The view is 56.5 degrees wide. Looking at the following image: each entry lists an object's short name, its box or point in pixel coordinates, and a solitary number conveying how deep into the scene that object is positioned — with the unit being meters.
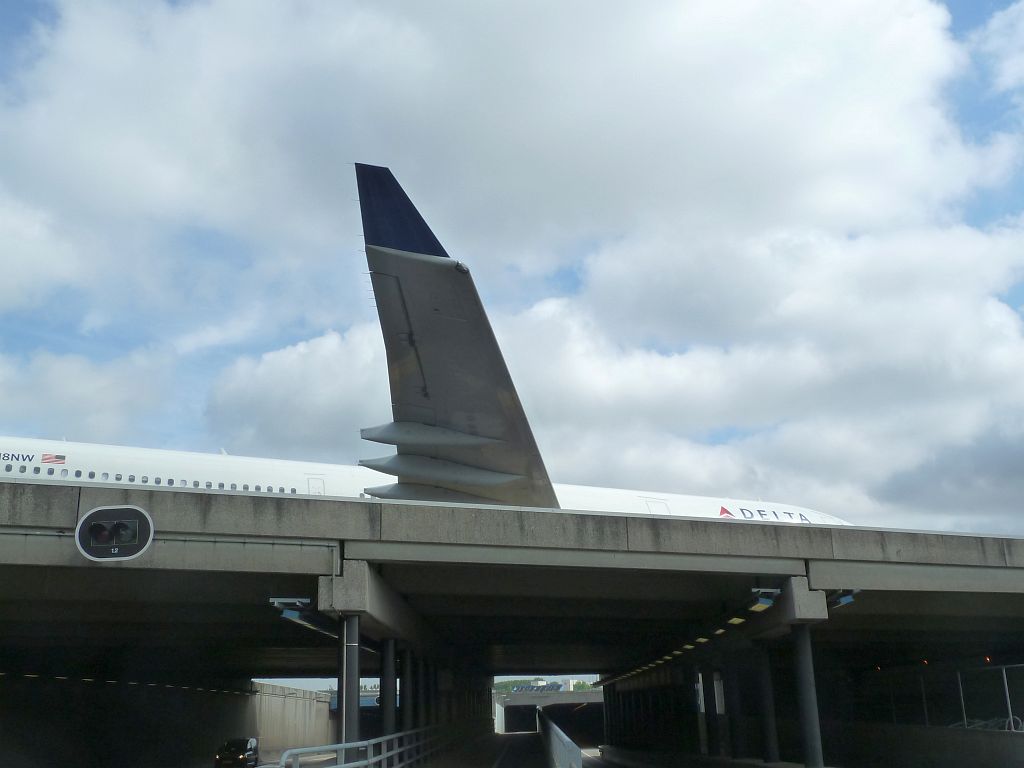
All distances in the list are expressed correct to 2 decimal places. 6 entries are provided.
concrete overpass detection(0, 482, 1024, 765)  15.59
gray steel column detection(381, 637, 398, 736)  19.88
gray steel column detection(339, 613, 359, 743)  15.64
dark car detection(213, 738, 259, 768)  33.53
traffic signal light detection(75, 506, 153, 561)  14.67
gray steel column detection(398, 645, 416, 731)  22.72
